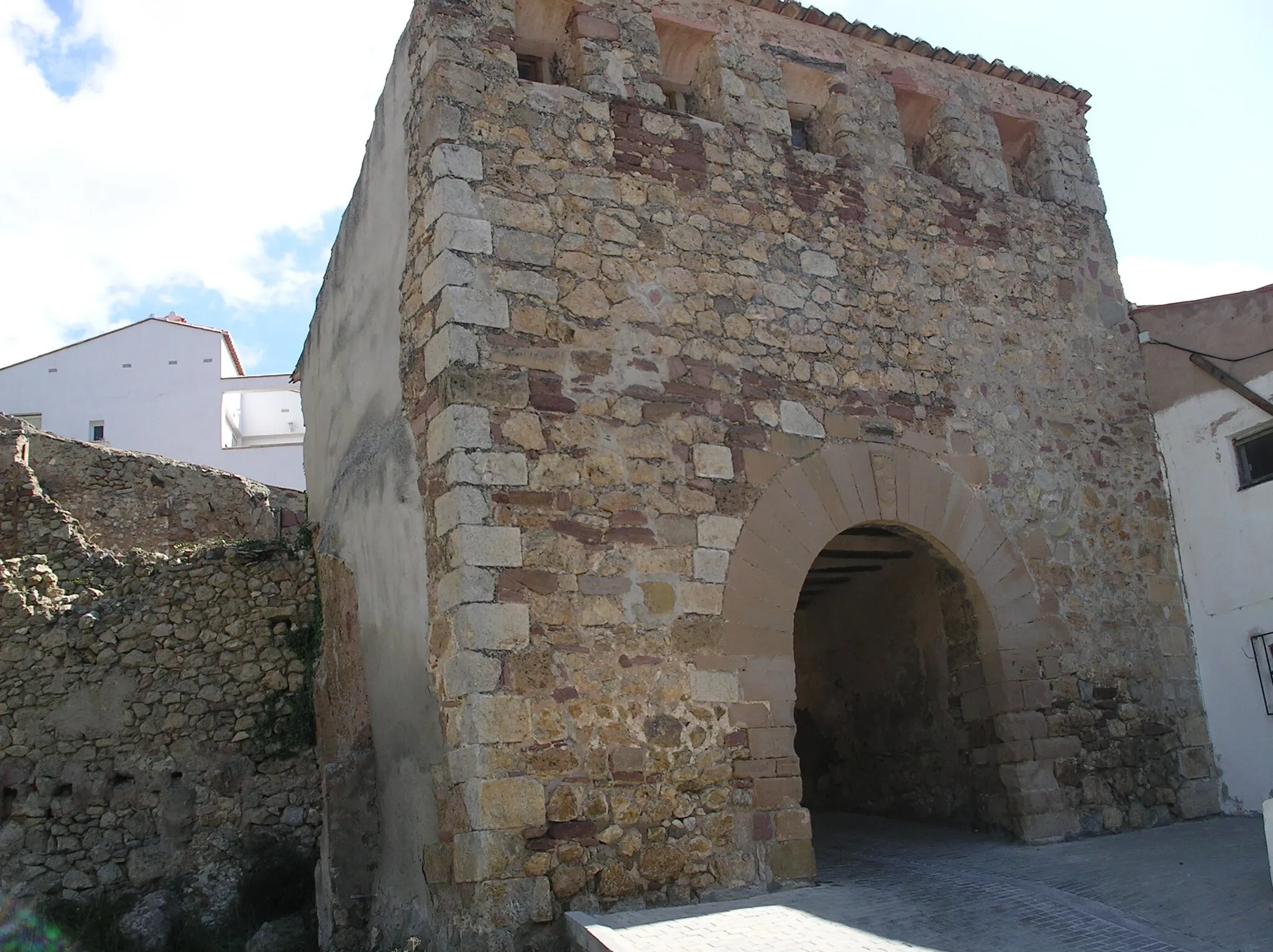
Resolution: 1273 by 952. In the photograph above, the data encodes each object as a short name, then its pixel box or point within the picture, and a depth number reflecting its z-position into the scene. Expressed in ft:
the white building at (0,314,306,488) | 66.03
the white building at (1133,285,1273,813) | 23.57
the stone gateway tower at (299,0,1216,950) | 17.44
